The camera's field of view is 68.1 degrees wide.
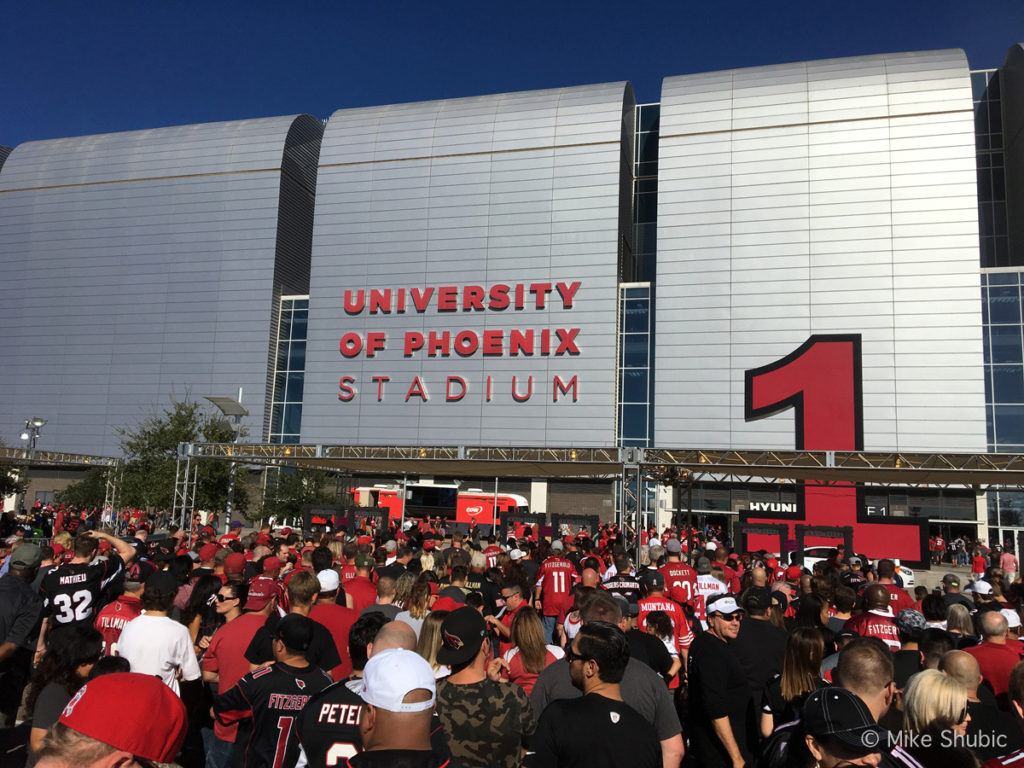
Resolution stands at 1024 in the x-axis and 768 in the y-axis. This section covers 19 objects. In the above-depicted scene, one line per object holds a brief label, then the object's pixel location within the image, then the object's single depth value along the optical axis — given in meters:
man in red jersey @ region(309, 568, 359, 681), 6.36
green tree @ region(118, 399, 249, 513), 35.34
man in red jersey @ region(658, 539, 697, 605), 9.99
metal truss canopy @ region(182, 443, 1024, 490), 25.36
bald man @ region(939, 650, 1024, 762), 4.05
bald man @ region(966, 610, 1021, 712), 5.73
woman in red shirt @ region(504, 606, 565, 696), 5.28
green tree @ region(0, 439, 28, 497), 34.22
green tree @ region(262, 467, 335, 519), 37.69
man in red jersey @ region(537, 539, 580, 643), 10.66
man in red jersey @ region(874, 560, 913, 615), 8.80
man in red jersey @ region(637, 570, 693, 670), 7.73
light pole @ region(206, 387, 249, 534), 34.97
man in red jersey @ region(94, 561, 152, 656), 6.25
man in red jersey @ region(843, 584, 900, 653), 6.69
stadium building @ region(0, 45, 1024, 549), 39.22
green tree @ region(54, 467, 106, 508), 42.41
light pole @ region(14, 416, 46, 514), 29.86
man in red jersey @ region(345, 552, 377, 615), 8.05
